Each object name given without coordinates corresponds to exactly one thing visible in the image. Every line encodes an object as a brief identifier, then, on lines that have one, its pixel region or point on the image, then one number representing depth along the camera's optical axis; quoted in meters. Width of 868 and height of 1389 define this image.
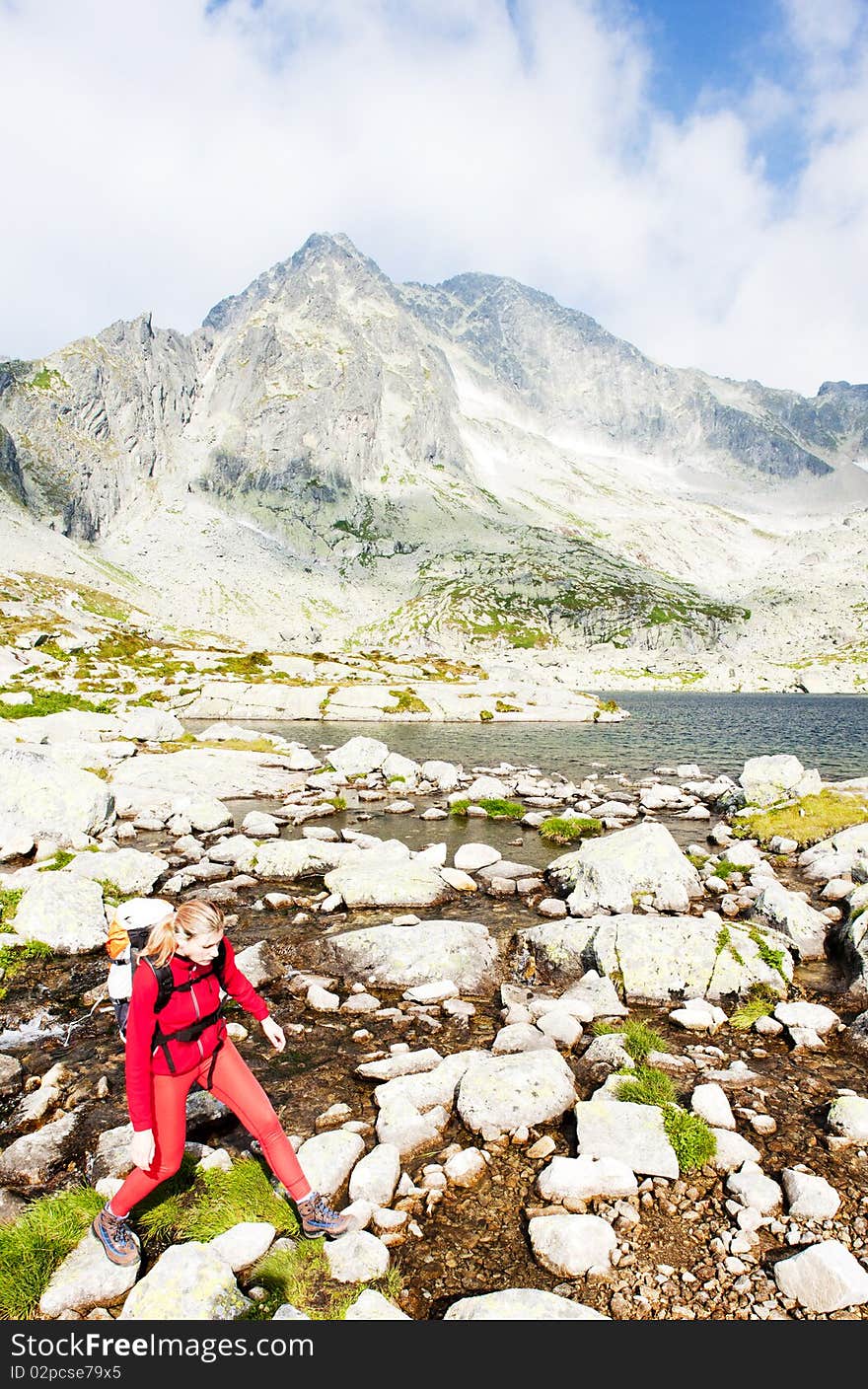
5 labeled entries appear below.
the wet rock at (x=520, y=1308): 5.86
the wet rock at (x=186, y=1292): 6.00
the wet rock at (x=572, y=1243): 6.98
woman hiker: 6.75
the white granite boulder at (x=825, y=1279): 6.25
